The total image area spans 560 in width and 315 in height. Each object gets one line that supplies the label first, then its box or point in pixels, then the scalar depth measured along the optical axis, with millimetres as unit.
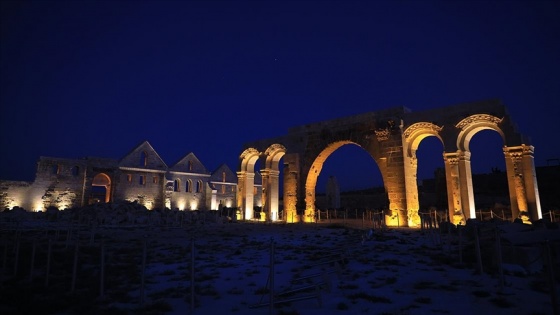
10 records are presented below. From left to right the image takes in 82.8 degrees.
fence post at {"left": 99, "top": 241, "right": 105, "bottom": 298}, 5299
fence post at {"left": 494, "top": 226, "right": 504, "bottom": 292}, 5223
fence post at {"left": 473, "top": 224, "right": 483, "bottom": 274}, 6234
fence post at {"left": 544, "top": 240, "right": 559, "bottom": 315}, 3516
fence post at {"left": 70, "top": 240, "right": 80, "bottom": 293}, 5582
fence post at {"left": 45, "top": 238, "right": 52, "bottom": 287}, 5863
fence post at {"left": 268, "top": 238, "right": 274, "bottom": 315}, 4320
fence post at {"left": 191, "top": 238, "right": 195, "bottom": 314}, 4621
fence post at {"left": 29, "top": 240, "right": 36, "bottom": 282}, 6321
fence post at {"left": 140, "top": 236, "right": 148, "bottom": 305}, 4880
